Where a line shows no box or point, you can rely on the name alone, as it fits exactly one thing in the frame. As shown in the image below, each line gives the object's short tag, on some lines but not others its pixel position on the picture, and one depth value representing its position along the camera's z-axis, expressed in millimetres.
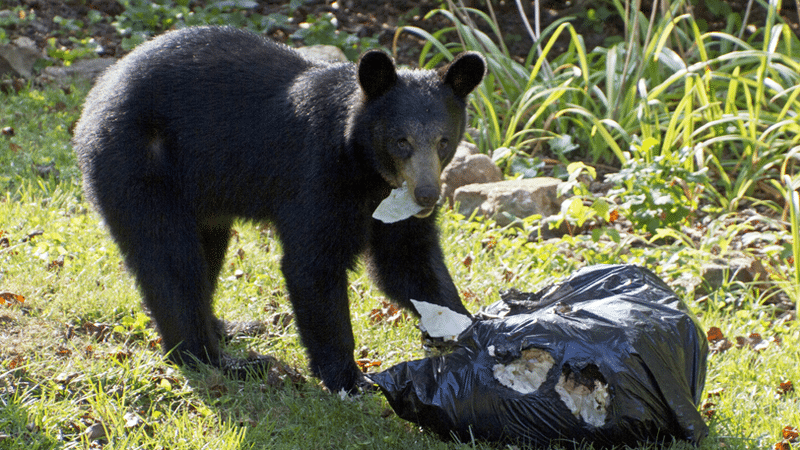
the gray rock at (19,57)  13133
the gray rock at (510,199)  9984
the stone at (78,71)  13305
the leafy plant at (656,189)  9141
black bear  6316
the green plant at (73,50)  13742
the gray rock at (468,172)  10937
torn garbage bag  5230
